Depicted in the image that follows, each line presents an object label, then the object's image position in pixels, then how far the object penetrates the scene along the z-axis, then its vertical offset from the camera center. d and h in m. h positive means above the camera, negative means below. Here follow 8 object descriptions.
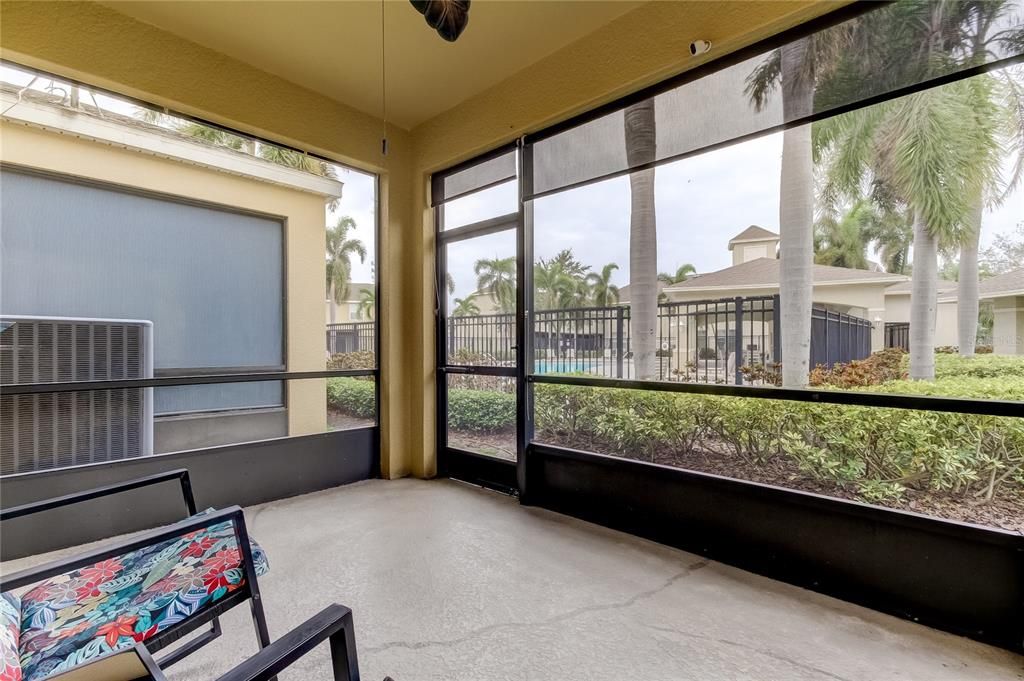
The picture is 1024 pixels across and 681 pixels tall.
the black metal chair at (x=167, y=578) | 1.25 -0.82
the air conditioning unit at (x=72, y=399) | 2.57 -0.37
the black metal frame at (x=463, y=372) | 3.53 -0.29
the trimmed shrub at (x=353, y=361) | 3.87 -0.19
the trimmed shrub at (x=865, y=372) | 2.12 -0.17
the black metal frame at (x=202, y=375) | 2.62 -0.27
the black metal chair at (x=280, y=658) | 0.94 -0.70
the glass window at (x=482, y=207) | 3.51 +1.10
